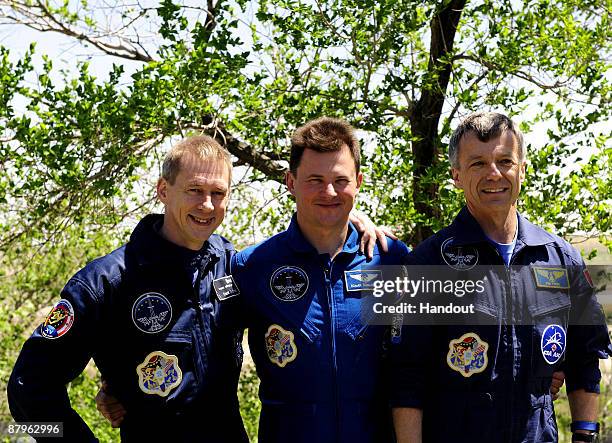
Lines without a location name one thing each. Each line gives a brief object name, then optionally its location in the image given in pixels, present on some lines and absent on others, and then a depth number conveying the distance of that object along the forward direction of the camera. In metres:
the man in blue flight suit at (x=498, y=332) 3.26
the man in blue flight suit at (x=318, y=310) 3.37
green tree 5.96
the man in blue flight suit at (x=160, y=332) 3.19
